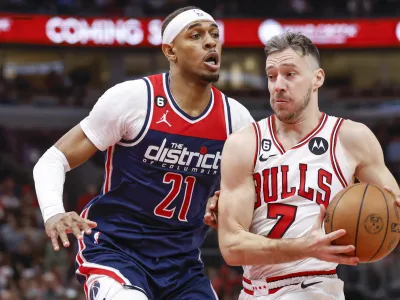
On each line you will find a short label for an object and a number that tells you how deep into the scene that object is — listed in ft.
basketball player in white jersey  28.40
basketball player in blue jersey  32.55
